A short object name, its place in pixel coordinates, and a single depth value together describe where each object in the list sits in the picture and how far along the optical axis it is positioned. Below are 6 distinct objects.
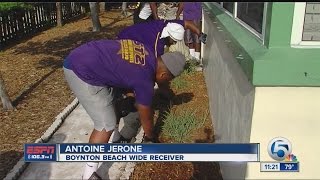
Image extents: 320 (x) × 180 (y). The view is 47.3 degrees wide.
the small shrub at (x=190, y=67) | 7.22
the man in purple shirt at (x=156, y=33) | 4.37
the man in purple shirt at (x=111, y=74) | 3.12
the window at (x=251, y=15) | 2.69
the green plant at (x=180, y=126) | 4.51
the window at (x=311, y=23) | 2.31
